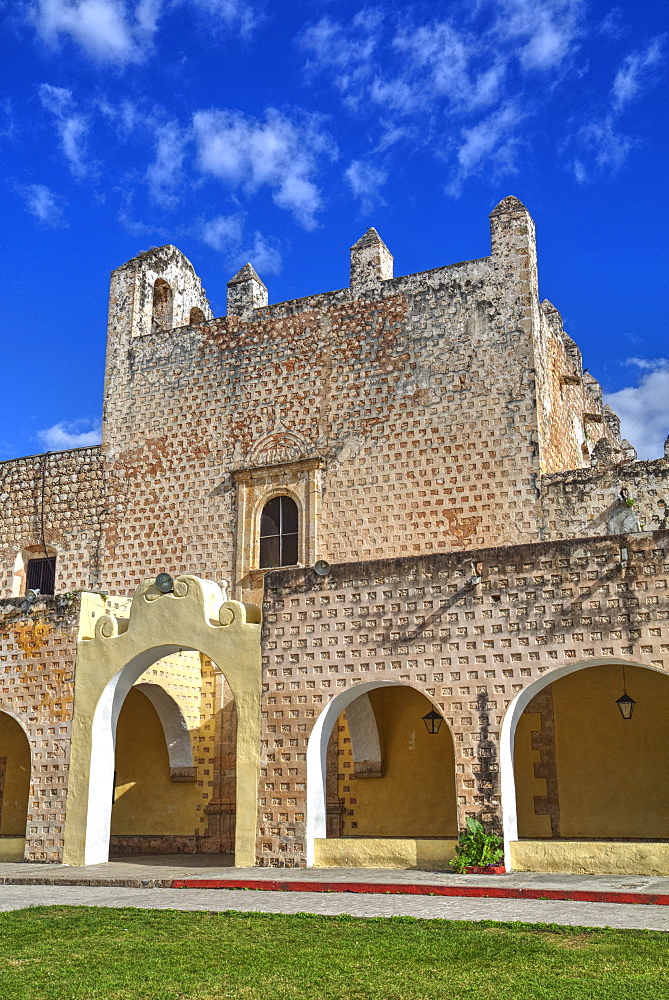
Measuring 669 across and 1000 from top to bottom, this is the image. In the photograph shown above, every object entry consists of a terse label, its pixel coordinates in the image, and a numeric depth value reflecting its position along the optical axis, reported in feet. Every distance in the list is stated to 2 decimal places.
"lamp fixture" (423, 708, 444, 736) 48.55
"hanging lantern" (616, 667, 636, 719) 42.96
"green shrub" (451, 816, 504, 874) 35.88
